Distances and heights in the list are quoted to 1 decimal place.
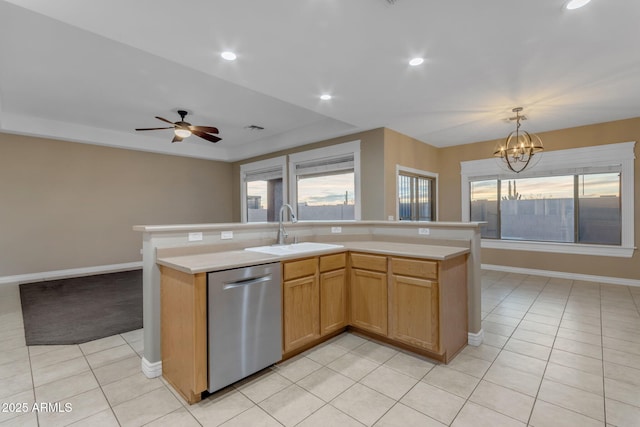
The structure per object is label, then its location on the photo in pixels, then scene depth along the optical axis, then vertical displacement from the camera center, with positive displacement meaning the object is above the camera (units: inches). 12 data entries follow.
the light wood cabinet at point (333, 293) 105.6 -29.8
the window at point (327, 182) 207.8 +25.9
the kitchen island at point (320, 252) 87.9 -12.9
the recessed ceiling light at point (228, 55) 102.5 +58.3
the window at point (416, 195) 209.5 +15.6
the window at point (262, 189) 263.6 +26.2
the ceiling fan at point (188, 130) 174.4 +53.3
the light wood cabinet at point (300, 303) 93.7 -30.1
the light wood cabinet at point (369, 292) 105.0 -29.6
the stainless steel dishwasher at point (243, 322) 76.2 -30.4
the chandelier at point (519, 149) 172.6 +40.7
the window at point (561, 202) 185.8 +8.5
